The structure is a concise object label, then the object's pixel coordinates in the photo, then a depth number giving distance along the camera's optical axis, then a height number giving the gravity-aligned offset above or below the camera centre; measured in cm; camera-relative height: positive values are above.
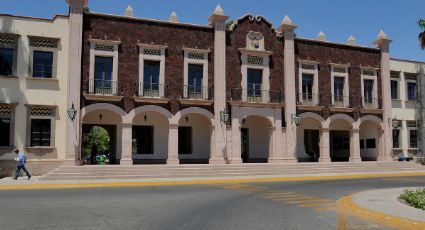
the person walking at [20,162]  2077 -97
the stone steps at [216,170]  2173 -152
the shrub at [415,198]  1049 -137
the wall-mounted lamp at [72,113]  2348 +163
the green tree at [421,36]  1911 +501
